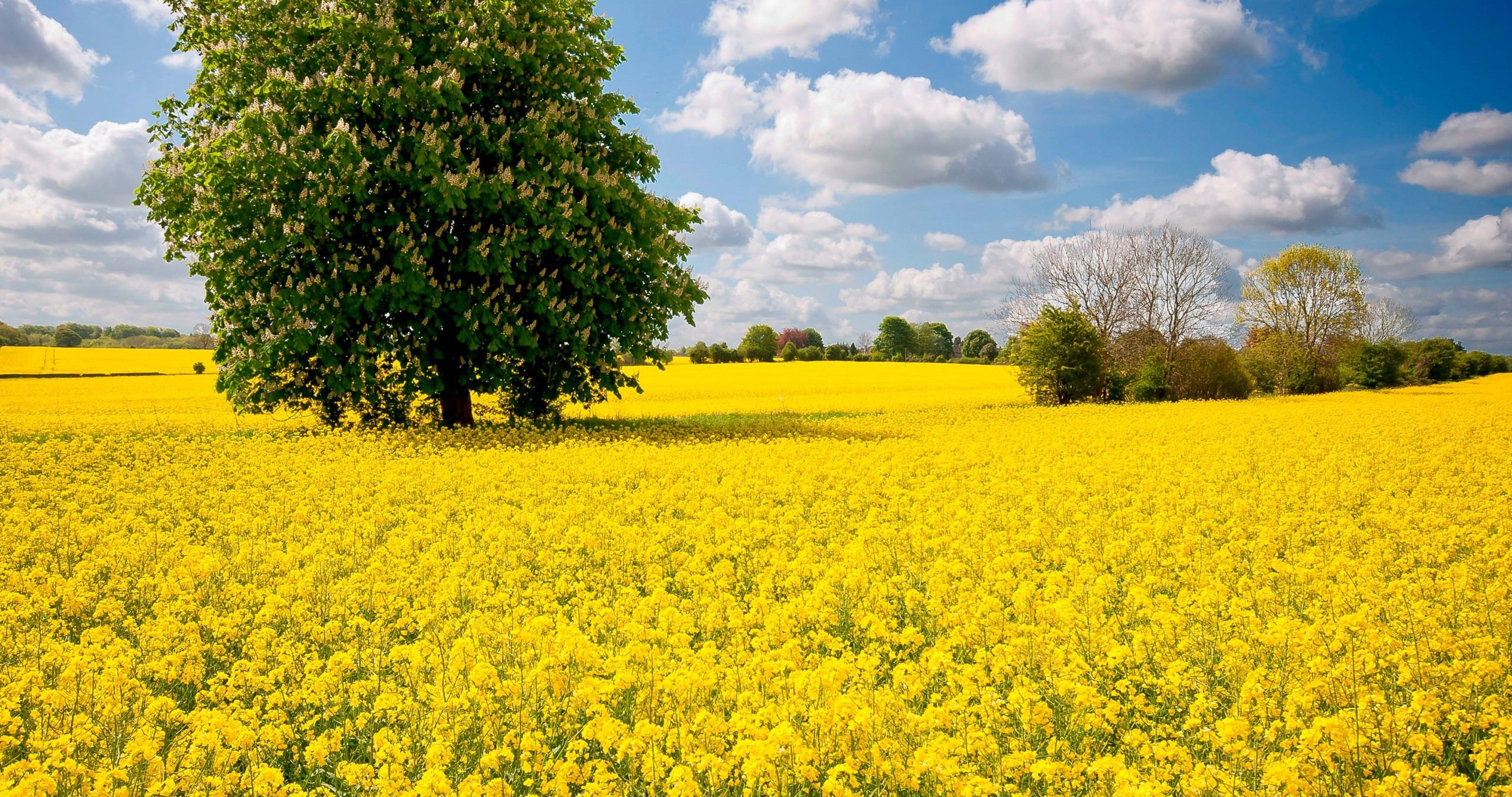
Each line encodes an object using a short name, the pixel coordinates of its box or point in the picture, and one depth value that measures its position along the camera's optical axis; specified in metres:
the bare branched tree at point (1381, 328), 60.84
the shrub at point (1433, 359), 67.06
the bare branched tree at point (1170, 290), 43.41
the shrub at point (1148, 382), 38.38
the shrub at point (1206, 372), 40.06
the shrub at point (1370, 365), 55.81
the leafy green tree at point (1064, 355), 36.47
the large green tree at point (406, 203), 17.31
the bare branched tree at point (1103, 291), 43.66
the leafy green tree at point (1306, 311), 50.19
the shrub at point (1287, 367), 48.84
